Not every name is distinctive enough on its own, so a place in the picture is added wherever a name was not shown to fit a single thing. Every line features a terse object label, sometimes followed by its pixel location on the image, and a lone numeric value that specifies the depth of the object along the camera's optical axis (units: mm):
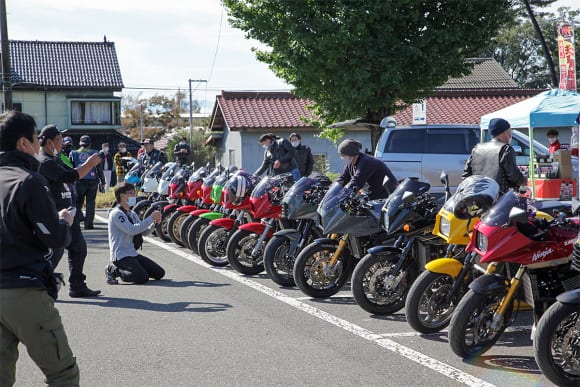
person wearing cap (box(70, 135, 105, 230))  16312
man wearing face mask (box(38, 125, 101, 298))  7852
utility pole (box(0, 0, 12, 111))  22547
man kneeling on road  9805
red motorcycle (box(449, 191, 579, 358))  5770
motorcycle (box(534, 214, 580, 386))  5121
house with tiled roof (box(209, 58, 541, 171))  35938
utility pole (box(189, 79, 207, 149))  53812
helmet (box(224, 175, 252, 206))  10742
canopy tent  17016
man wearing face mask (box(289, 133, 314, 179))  15869
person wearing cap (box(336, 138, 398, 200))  8703
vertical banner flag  19625
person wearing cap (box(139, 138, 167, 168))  16438
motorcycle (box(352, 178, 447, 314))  7492
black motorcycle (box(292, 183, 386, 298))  8211
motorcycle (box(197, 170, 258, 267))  10750
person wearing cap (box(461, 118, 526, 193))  7773
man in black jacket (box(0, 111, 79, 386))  3885
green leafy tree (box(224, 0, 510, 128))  20672
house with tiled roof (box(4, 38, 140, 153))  50094
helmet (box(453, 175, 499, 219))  6230
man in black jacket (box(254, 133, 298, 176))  14055
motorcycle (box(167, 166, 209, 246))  12959
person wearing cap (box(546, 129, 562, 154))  17969
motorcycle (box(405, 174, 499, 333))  6304
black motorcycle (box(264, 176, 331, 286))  9234
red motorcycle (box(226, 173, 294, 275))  10055
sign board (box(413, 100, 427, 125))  24094
